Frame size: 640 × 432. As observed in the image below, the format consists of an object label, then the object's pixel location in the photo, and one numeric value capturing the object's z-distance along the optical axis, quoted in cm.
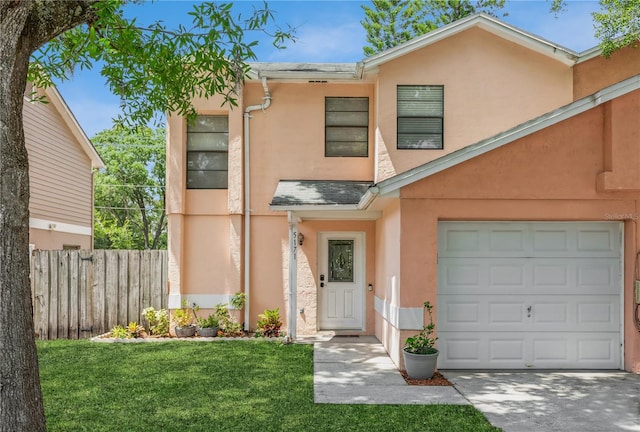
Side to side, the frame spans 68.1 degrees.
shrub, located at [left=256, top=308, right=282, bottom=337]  1032
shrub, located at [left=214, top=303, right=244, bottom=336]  1054
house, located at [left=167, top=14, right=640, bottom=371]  791
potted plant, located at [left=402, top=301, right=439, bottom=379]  711
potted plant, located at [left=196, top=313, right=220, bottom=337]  1041
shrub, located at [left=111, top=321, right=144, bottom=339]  1027
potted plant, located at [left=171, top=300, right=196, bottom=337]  1047
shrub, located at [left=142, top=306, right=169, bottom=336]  1062
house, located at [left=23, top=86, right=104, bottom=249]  1397
